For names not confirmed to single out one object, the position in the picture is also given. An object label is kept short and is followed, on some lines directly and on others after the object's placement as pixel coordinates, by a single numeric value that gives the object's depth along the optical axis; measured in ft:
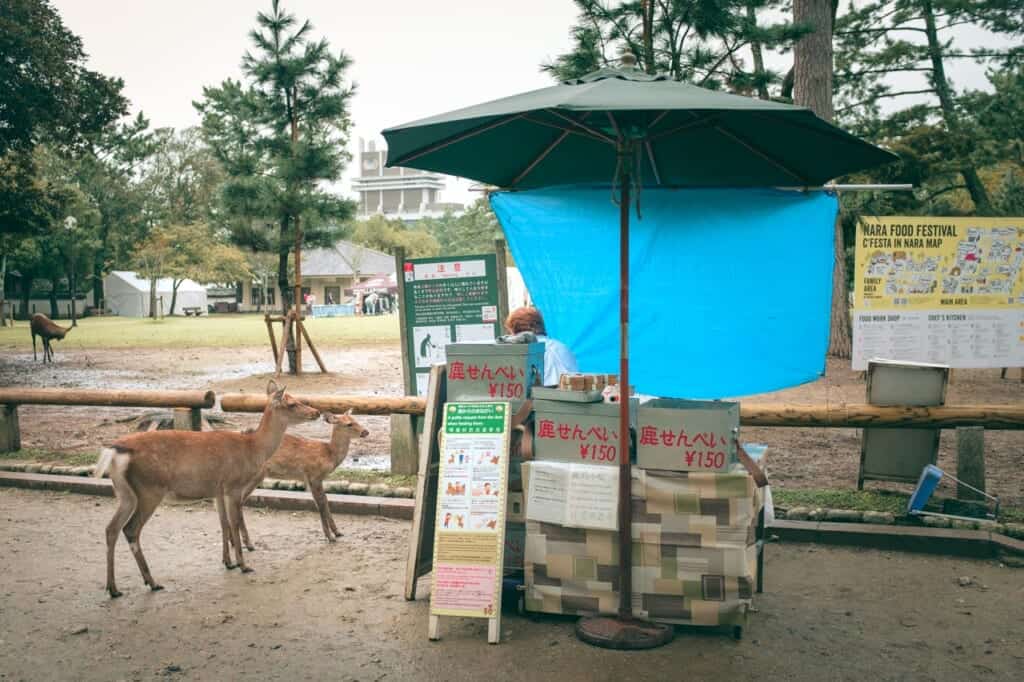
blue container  20.52
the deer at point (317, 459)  21.43
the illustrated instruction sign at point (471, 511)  14.70
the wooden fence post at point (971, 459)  21.42
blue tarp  17.44
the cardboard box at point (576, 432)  14.82
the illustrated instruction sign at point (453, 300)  26.50
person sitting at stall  19.10
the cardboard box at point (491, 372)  15.90
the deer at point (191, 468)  17.57
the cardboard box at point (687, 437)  14.24
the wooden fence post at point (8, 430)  31.86
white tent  206.28
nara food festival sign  23.88
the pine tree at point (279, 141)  58.95
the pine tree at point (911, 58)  70.03
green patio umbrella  13.16
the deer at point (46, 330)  76.95
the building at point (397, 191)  596.29
